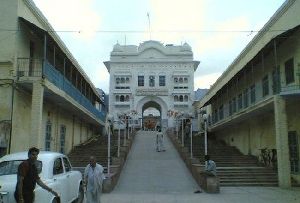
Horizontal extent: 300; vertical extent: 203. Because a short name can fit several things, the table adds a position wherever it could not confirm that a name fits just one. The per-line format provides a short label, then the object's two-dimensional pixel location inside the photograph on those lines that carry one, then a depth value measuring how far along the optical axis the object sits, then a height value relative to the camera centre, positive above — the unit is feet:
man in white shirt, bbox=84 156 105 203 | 22.19 -3.67
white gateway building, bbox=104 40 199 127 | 114.21 +23.10
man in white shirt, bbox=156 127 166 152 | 63.66 -1.95
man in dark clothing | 15.97 -2.63
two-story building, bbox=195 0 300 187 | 39.46 +7.29
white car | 17.73 -3.11
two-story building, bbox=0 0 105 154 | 36.48 +7.67
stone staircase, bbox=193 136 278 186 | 41.94 -5.69
